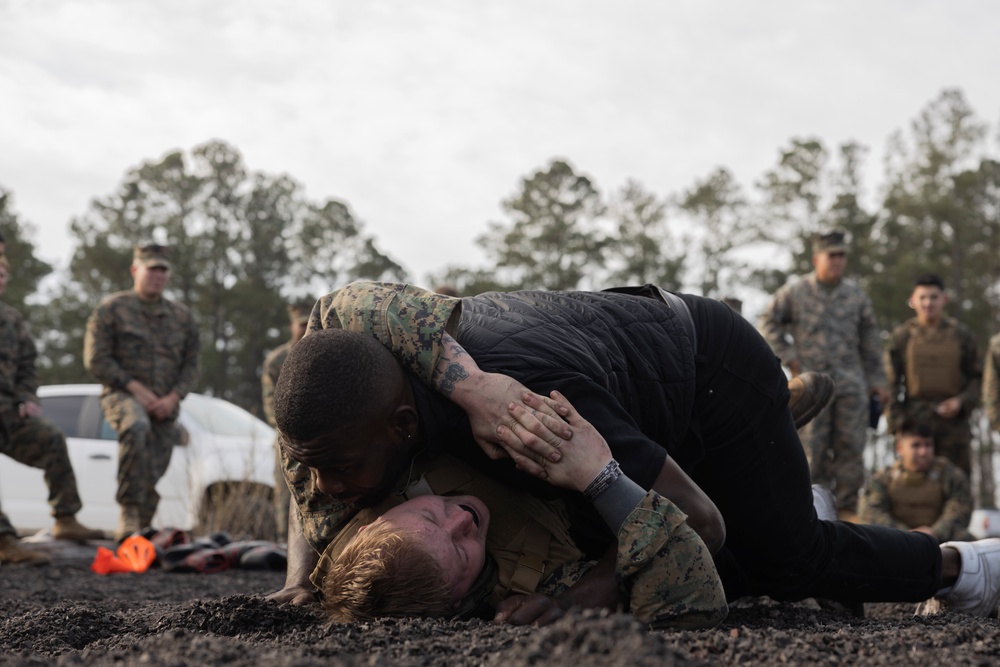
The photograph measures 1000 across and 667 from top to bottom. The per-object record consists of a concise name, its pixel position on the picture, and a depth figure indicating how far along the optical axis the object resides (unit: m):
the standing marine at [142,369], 8.29
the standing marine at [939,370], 9.84
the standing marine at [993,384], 9.38
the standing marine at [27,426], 7.77
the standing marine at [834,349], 9.12
